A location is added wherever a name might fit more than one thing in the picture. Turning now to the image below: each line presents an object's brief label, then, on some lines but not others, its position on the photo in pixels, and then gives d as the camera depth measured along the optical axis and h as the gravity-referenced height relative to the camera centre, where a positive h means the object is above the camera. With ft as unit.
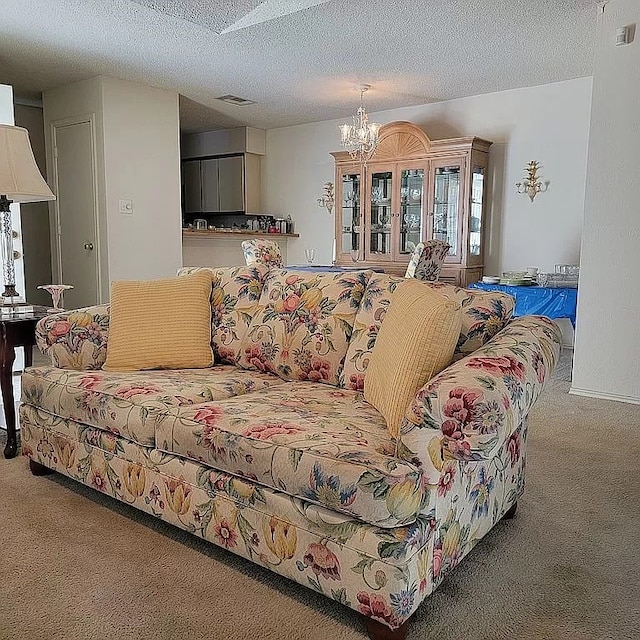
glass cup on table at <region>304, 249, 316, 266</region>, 19.66 -0.56
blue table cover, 14.41 -1.39
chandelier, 17.47 +3.06
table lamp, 8.63 +0.87
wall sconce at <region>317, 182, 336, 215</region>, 22.49 +1.52
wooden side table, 8.27 -1.53
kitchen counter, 20.57 +0.18
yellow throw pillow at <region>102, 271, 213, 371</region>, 8.02 -1.19
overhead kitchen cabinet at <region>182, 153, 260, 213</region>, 23.89 +2.18
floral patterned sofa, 4.62 -1.77
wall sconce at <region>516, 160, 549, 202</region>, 17.69 +1.74
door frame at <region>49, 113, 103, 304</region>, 17.06 +0.80
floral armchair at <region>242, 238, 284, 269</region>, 15.48 -0.34
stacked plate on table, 15.39 -0.95
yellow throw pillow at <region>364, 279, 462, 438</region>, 5.38 -0.99
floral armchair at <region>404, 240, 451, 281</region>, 13.57 -0.41
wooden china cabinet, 17.99 +1.23
